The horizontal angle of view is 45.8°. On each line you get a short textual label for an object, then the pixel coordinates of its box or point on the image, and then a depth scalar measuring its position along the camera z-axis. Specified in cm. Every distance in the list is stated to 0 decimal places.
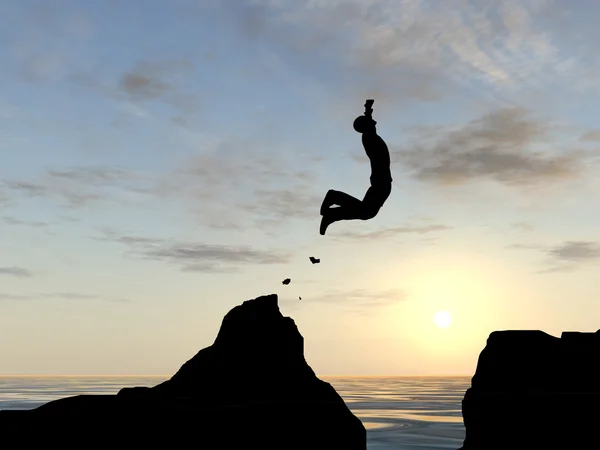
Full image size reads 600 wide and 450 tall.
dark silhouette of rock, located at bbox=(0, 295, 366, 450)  1280
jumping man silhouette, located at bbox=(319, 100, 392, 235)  1261
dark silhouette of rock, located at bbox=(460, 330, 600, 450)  1719
